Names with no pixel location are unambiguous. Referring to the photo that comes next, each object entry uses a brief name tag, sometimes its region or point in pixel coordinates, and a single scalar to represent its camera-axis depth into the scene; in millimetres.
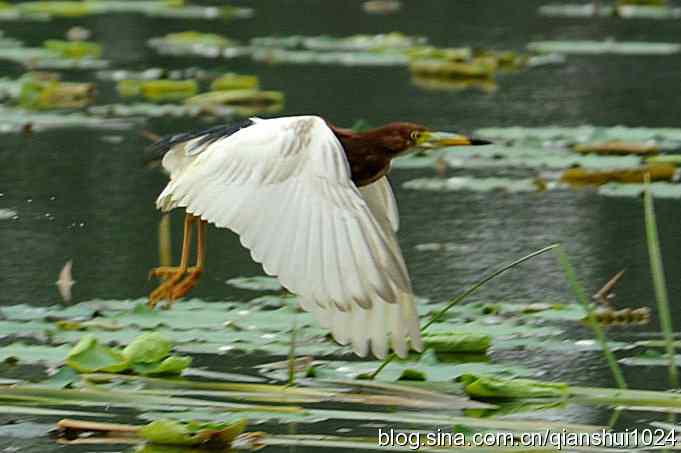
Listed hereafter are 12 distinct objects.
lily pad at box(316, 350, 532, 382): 10552
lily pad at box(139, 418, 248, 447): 9266
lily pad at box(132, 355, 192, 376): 10461
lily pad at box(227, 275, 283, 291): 12977
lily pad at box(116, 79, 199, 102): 21531
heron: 9336
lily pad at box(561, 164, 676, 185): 16609
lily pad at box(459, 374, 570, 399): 10094
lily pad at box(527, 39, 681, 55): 24781
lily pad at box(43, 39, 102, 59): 23953
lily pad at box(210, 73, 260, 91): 21516
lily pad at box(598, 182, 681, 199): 15969
